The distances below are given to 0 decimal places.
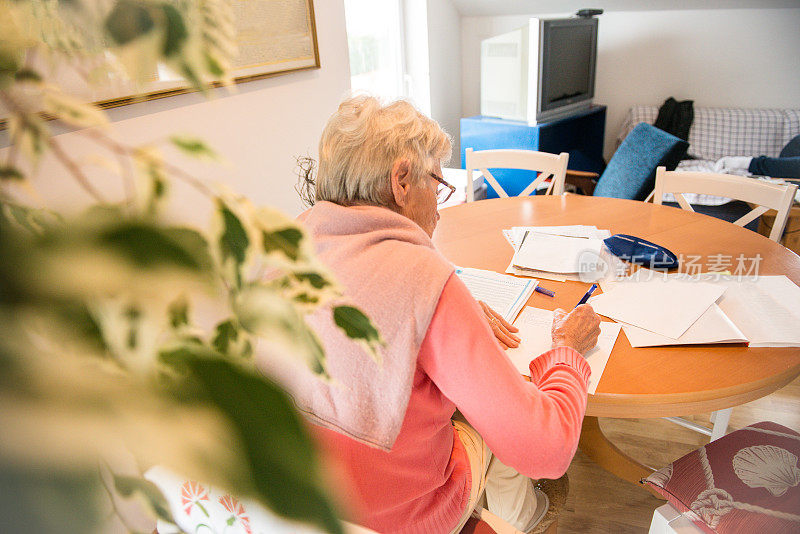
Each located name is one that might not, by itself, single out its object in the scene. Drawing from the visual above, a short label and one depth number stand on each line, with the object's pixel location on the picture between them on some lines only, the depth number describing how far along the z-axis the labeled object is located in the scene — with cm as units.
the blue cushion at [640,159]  265
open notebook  126
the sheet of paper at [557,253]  144
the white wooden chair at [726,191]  175
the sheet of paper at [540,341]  107
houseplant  13
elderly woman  80
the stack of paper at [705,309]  112
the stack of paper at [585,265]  141
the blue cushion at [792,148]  332
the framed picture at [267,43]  163
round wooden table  99
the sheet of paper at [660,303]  117
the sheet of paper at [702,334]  111
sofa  359
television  338
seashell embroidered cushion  102
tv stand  357
